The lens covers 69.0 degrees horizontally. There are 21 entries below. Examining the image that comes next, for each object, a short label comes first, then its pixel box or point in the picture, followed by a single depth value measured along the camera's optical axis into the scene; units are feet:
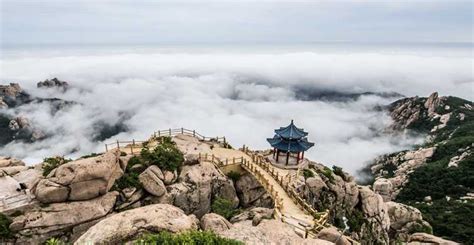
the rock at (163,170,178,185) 112.78
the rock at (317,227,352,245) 77.66
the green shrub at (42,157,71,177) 104.03
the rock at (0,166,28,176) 113.00
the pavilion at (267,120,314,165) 141.38
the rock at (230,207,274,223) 91.15
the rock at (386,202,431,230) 157.58
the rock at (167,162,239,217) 113.29
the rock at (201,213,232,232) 79.41
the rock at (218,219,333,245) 69.41
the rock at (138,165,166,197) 107.65
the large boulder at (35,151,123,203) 94.17
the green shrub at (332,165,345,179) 146.51
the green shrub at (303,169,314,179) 132.16
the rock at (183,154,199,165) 123.85
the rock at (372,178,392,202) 219.61
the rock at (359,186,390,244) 131.75
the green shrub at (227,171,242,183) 131.54
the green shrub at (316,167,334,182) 137.39
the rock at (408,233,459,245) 111.75
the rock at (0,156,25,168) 122.97
